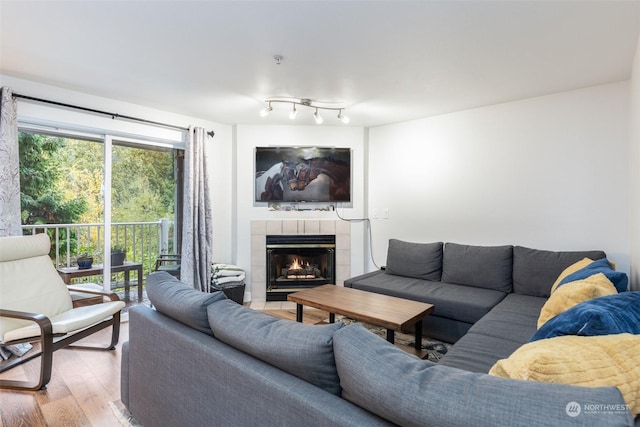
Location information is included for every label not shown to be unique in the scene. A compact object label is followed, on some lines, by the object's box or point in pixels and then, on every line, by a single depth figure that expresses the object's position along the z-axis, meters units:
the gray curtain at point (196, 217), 3.80
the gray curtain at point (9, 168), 2.58
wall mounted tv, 4.27
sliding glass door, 3.11
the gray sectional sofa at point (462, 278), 2.74
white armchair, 2.10
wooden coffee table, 2.30
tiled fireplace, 4.25
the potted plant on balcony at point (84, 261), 3.34
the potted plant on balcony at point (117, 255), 3.54
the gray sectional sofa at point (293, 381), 0.68
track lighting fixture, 3.28
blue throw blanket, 1.02
